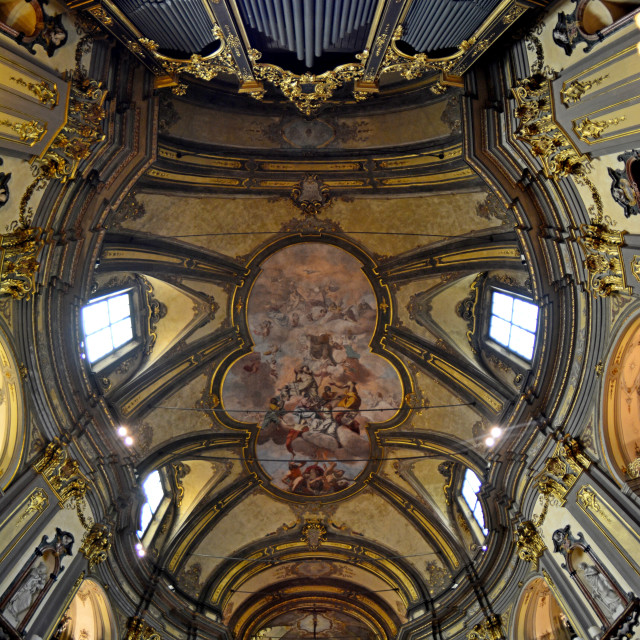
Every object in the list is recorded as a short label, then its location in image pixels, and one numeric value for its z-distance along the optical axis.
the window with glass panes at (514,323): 15.17
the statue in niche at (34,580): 10.62
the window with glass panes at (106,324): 14.85
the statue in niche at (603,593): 10.79
